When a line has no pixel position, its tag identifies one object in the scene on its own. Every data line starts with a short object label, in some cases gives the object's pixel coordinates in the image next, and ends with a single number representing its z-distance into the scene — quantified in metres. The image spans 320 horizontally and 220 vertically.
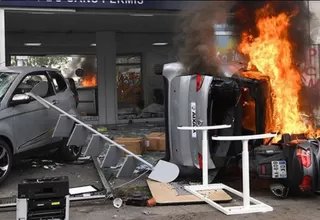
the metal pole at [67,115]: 7.06
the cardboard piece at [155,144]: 9.57
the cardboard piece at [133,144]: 9.10
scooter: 5.64
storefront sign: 9.61
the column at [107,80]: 15.42
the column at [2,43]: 9.16
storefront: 13.95
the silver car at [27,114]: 6.66
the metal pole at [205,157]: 5.89
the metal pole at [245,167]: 5.18
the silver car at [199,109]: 6.25
